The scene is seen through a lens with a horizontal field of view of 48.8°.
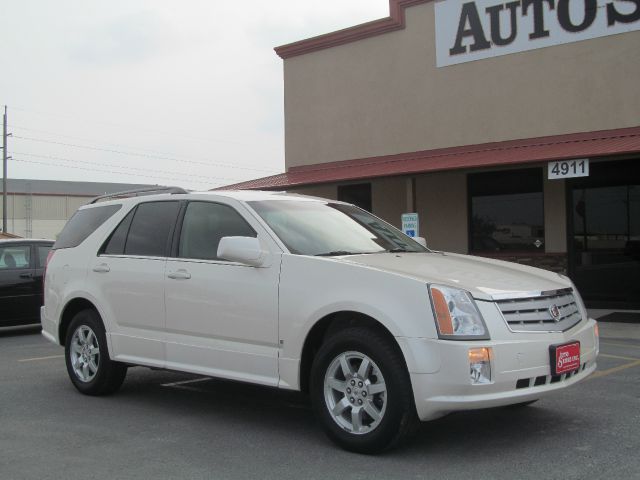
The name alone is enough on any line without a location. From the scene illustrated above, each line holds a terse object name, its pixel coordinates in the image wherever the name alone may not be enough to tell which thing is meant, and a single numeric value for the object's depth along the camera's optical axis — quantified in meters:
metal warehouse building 64.31
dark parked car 11.42
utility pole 44.33
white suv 4.39
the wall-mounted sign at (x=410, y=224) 13.67
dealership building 14.37
